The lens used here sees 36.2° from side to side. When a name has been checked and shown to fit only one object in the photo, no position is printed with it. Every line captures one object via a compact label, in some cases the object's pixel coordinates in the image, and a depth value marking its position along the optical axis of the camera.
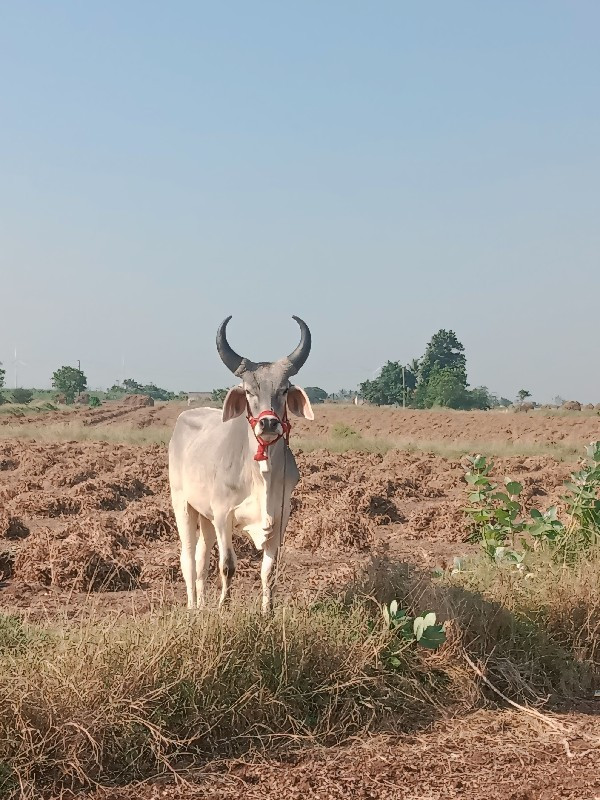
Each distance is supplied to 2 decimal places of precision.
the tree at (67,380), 104.75
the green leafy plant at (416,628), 5.27
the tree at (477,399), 72.75
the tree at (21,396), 79.79
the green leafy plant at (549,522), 7.27
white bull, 5.61
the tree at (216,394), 76.88
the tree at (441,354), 87.19
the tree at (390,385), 86.38
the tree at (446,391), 70.88
